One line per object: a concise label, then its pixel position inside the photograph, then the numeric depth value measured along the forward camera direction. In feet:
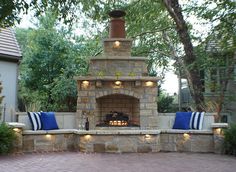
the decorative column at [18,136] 25.34
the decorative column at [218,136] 27.17
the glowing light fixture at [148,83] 30.19
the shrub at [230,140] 25.96
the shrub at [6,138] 23.80
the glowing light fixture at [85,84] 30.07
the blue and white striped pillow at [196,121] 28.91
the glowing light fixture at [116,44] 31.94
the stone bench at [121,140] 26.66
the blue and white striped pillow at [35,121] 27.54
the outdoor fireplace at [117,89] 29.84
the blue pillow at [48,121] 28.14
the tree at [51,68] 43.83
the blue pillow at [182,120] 29.31
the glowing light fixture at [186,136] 28.17
